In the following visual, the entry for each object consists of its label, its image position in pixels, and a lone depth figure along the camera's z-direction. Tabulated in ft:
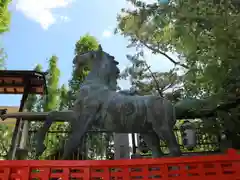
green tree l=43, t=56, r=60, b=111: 36.98
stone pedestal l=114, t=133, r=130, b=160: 15.41
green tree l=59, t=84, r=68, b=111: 33.73
